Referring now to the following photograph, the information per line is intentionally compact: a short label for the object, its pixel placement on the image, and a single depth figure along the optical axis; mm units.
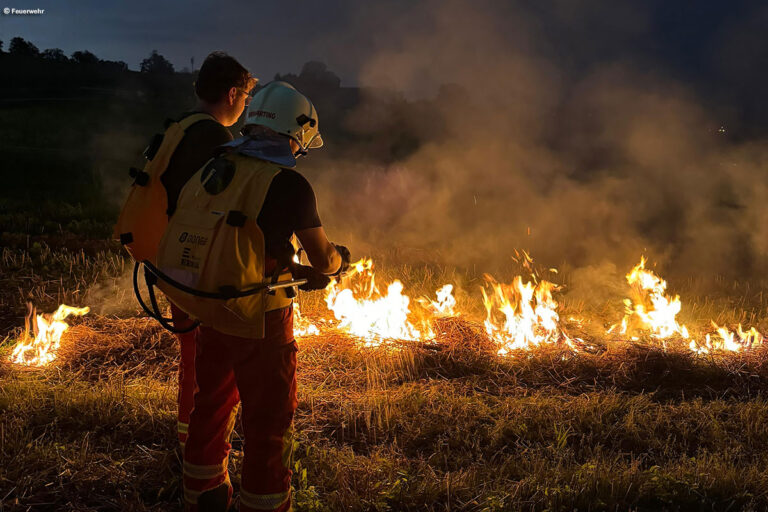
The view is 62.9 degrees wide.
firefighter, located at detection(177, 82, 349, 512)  2496
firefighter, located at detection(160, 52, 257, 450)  2910
